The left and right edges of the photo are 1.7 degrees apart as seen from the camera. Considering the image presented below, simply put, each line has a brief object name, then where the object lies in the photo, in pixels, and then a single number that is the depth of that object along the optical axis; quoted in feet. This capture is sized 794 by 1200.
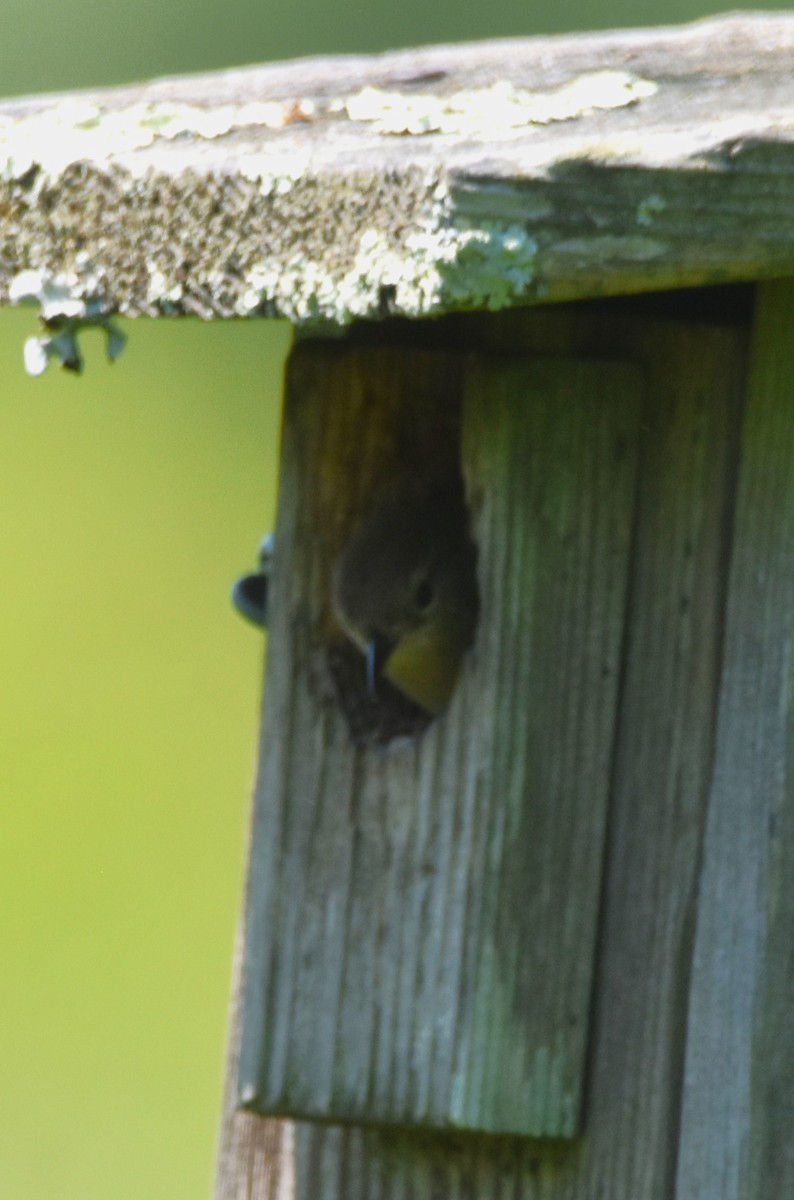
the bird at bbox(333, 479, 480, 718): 16.12
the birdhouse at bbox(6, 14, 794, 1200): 15.94
